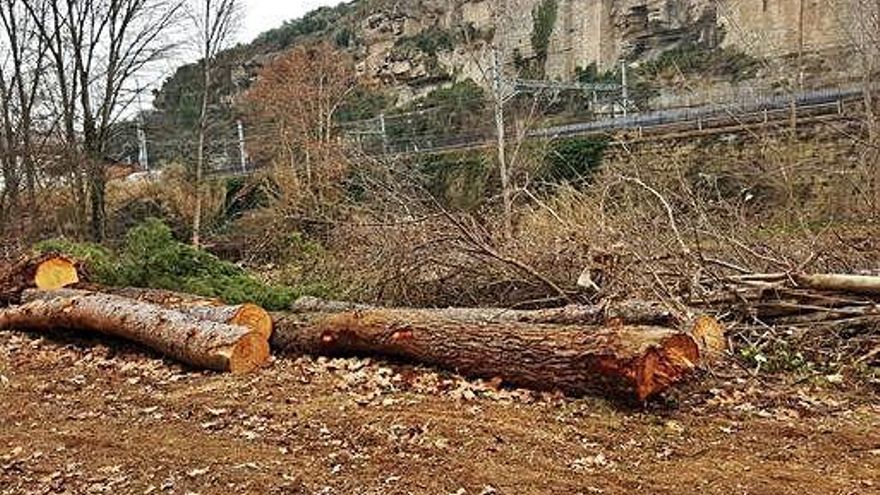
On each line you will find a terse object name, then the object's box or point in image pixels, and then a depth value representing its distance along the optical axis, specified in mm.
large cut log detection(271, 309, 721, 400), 5430
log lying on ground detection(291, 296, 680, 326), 6674
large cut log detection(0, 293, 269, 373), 7121
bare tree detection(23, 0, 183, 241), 19891
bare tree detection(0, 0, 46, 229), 19688
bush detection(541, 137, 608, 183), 27234
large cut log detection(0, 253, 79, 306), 10898
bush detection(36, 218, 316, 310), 9969
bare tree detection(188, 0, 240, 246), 22530
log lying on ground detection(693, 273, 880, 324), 6523
